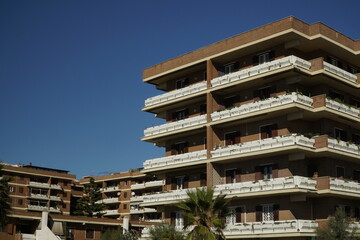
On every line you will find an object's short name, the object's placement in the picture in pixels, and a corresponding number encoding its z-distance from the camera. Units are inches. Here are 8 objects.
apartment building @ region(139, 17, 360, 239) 1774.1
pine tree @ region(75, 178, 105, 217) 4005.9
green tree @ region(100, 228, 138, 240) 2279.8
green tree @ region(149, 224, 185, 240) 1734.7
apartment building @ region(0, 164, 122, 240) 2871.6
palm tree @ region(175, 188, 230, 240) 1544.0
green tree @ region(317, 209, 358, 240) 1577.3
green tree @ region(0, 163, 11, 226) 1927.9
